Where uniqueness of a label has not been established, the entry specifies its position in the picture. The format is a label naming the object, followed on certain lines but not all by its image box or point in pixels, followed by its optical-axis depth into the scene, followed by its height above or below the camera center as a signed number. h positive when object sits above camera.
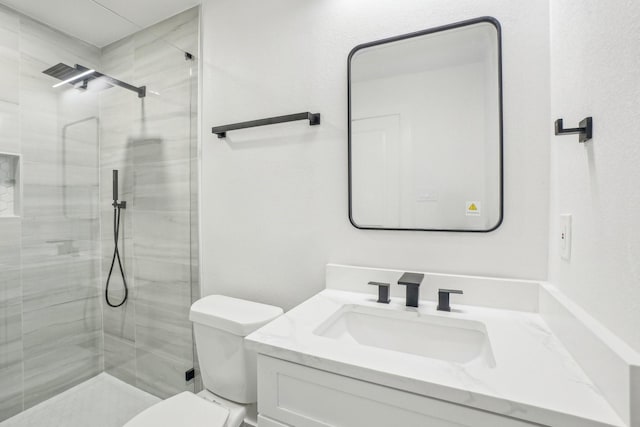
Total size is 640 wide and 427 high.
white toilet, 1.15 -0.70
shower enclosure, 1.60 +0.00
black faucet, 1.06 -0.29
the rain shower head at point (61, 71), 1.67 +0.76
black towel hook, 0.71 +0.20
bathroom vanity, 0.57 -0.36
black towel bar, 1.33 +0.41
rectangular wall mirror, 1.09 +0.31
